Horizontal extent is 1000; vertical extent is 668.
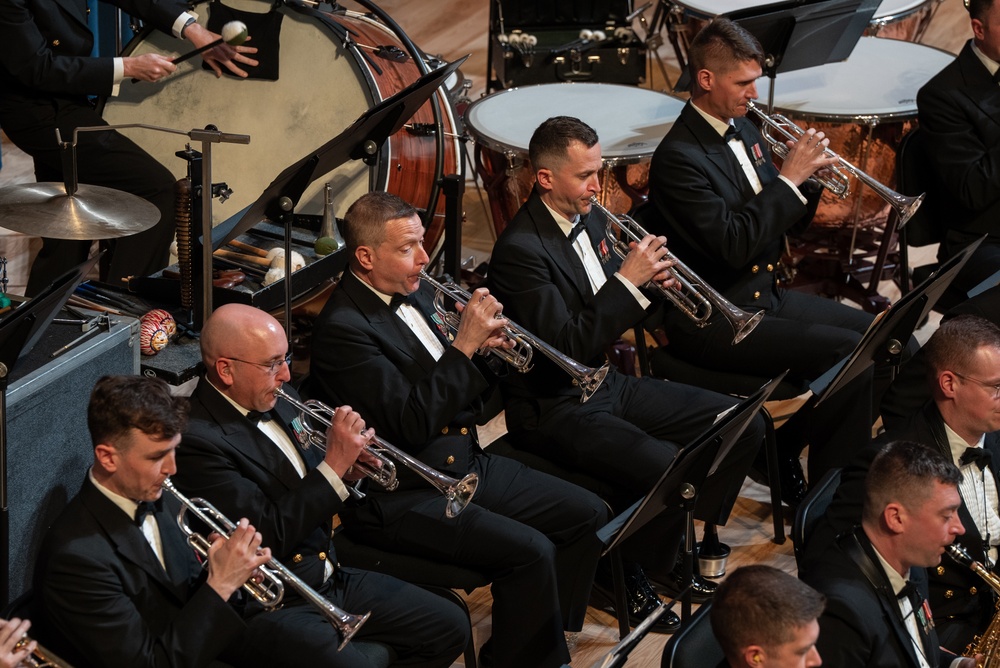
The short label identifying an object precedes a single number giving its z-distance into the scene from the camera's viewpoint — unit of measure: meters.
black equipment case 14.61
